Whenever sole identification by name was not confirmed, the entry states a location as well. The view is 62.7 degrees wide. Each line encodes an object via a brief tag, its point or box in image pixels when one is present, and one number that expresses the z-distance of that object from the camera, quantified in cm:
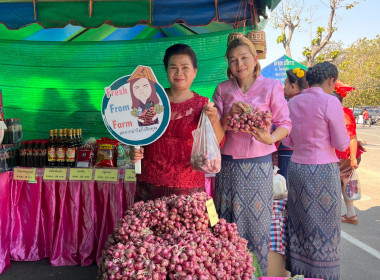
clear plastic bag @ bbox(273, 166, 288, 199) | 262
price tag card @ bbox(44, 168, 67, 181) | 286
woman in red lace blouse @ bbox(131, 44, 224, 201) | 165
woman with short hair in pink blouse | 179
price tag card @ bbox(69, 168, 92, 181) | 285
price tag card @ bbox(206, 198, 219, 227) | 129
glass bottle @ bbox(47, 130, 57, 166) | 286
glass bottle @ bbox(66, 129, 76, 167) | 287
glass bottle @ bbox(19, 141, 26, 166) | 290
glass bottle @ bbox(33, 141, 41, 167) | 289
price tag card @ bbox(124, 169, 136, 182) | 280
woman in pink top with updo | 222
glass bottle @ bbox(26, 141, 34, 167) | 289
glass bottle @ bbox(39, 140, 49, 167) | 289
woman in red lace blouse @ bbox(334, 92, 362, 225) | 362
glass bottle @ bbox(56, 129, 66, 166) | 286
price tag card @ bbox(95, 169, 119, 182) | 284
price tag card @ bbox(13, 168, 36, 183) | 287
